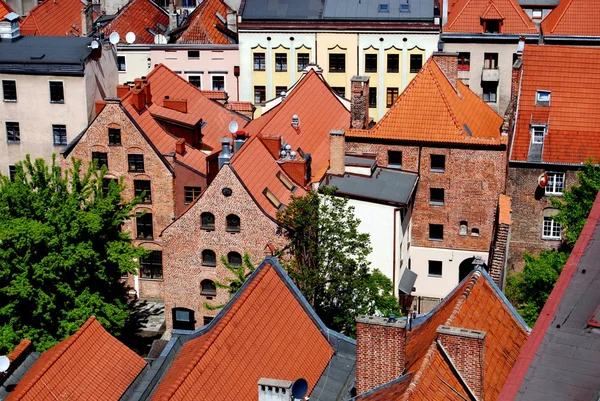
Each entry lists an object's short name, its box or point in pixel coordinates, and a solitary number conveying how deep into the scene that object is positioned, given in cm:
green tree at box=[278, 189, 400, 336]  6900
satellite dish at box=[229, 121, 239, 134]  7840
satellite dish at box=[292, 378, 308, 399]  4900
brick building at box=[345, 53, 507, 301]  7738
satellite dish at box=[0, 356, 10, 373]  5359
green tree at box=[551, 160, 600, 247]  7044
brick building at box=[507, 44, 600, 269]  7781
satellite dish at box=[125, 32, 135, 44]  9700
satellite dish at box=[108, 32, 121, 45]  8844
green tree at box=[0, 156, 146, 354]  6706
